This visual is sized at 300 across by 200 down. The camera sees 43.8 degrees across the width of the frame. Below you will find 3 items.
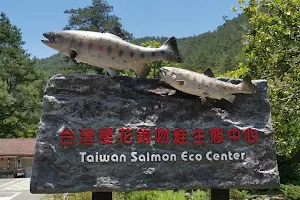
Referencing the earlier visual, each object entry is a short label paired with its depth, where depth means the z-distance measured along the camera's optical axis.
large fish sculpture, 4.24
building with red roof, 29.44
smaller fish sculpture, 4.37
